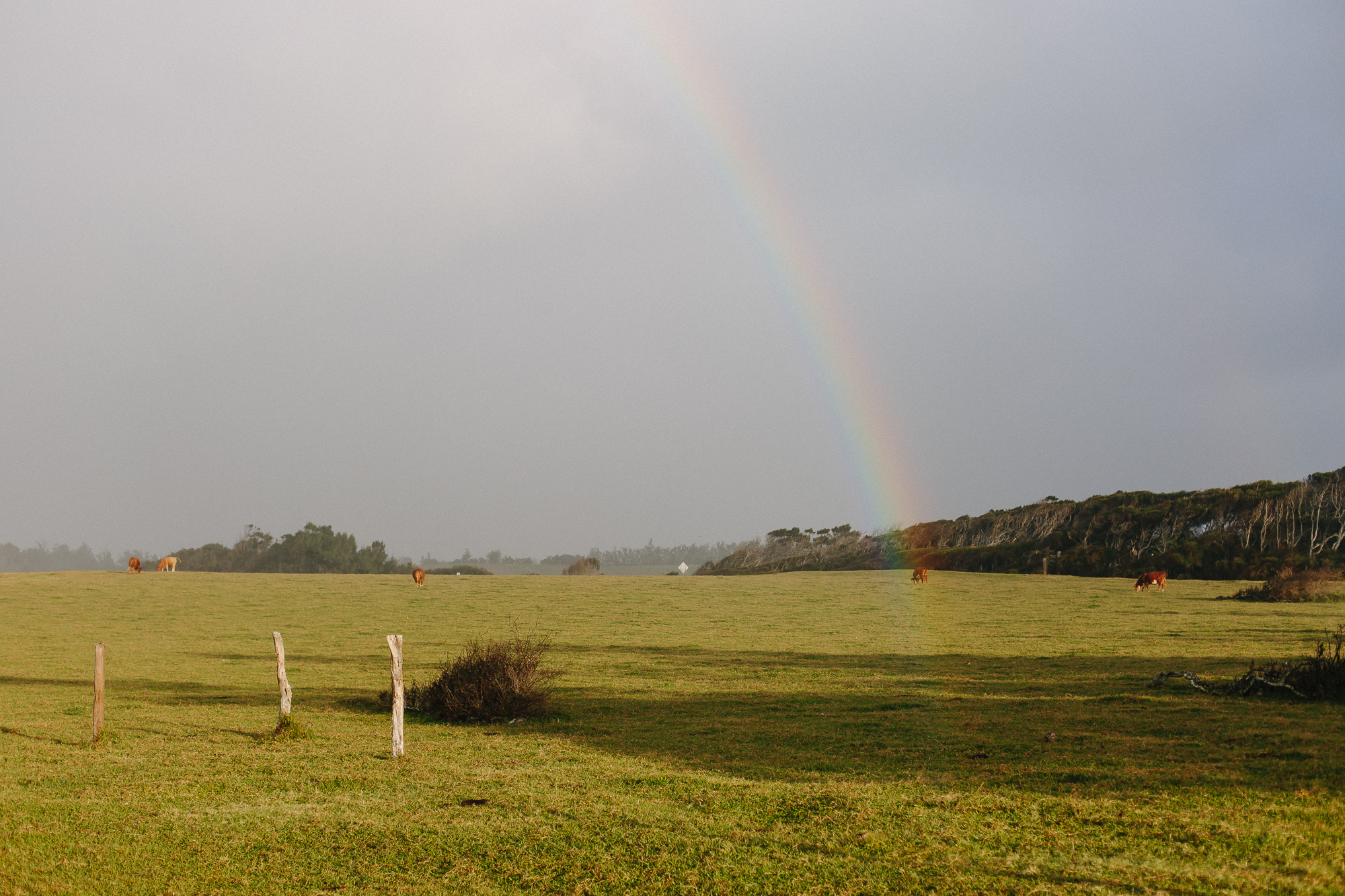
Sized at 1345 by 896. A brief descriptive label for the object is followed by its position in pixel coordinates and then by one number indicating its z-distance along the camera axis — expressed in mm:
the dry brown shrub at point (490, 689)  15578
